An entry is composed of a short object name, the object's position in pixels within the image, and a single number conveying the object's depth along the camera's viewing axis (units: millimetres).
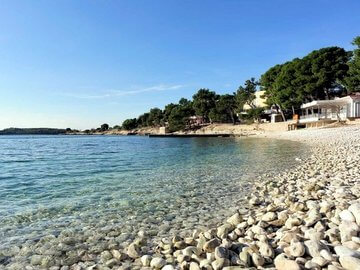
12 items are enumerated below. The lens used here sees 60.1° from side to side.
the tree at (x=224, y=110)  97062
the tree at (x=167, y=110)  122062
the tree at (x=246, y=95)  92125
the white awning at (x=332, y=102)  47519
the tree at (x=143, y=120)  150750
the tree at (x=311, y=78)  54528
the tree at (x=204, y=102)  103438
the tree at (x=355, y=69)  37191
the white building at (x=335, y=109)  46594
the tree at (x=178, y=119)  105125
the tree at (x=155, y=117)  132250
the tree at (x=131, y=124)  160875
